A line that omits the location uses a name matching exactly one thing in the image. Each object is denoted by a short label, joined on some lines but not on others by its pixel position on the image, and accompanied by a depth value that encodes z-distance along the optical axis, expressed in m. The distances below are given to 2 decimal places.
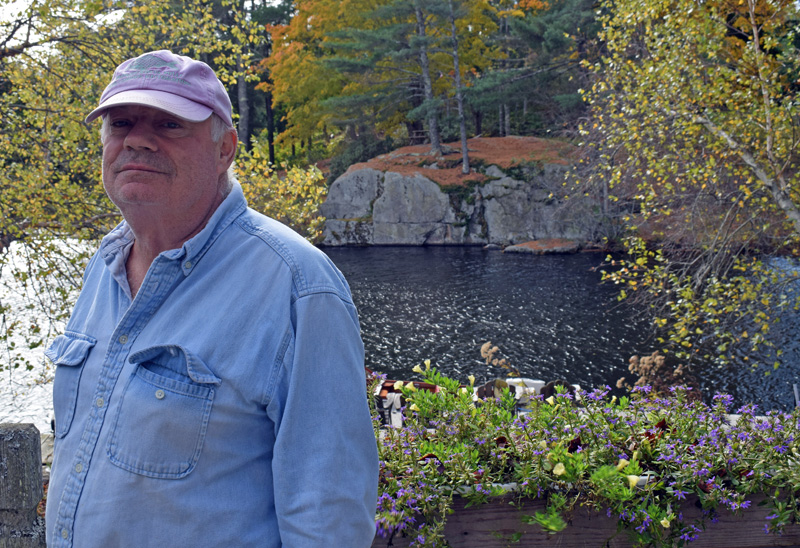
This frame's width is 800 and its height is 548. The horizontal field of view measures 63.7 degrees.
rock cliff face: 26.44
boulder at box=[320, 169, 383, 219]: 28.59
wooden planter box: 2.51
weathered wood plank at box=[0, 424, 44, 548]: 2.48
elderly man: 1.33
